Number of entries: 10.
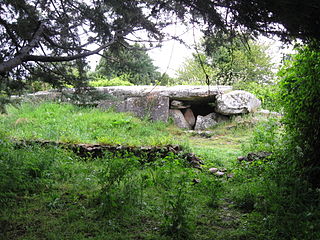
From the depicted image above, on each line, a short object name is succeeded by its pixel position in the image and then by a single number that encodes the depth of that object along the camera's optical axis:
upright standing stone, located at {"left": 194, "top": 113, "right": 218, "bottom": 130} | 12.16
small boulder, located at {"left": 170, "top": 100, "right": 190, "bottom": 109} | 13.01
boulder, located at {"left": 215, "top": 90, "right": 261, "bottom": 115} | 11.96
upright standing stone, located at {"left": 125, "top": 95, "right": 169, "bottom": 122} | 12.36
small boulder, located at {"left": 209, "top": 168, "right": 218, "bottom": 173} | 5.44
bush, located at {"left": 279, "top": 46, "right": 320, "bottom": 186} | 3.46
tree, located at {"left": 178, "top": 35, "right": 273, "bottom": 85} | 17.83
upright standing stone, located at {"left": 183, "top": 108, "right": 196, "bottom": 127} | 13.01
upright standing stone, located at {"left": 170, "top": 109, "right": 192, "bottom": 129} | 12.29
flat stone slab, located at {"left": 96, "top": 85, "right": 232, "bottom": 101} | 12.57
